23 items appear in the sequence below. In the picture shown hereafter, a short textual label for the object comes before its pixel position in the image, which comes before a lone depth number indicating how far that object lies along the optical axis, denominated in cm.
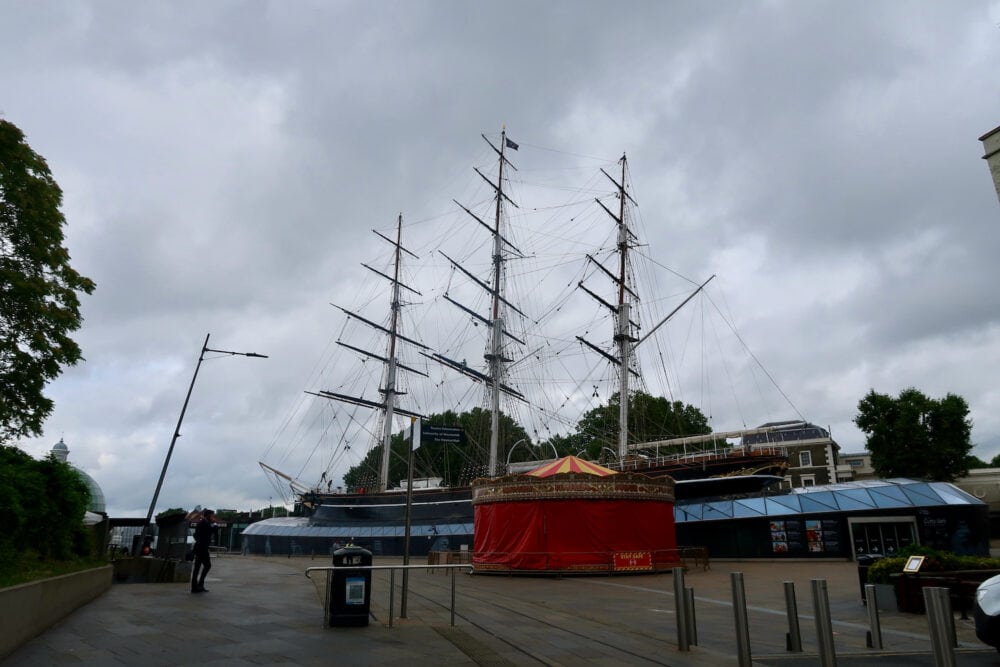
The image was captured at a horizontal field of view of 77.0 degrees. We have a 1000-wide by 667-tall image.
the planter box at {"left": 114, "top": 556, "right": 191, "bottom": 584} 1546
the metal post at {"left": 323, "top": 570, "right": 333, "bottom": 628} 849
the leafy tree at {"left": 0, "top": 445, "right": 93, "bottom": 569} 889
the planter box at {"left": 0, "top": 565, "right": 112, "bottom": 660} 634
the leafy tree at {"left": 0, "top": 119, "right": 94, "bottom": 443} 1276
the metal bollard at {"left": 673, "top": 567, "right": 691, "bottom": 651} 771
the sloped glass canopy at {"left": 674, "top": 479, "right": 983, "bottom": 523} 2544
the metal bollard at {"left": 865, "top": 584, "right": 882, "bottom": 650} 789
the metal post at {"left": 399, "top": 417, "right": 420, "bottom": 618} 939
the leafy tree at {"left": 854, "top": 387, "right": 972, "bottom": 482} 4150
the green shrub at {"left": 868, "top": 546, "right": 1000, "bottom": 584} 1143
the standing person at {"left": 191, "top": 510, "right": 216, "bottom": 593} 1198
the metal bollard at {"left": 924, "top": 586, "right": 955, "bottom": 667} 462
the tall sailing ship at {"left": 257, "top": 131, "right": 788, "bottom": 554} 3472
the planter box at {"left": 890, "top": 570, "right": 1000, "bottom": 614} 1018
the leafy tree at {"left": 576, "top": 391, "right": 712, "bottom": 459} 6222
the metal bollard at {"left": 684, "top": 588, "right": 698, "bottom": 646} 799
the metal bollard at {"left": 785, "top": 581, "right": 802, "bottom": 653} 748
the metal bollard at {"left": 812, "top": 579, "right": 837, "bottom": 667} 629
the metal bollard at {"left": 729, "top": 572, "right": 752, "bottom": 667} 641
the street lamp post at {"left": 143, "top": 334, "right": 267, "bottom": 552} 1772
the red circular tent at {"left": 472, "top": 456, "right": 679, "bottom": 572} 2081
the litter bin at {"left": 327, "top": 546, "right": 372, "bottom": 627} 856
